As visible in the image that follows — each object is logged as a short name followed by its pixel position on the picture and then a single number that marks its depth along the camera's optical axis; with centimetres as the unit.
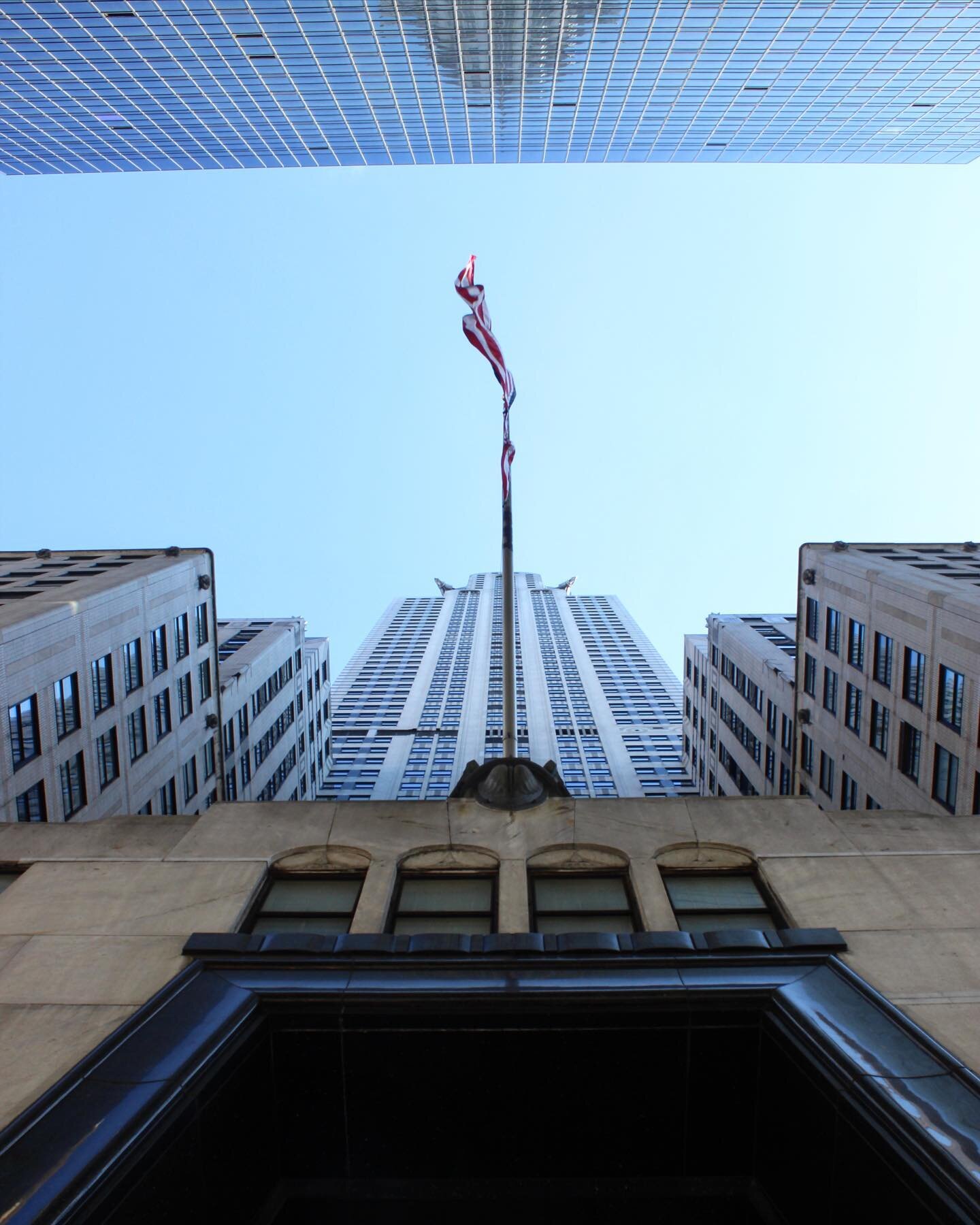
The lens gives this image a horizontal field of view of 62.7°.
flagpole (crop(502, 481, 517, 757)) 1325
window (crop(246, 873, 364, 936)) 1252
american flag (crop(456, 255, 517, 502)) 1548
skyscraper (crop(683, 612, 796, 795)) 4434
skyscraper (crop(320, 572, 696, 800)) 8100
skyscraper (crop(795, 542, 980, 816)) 2636
